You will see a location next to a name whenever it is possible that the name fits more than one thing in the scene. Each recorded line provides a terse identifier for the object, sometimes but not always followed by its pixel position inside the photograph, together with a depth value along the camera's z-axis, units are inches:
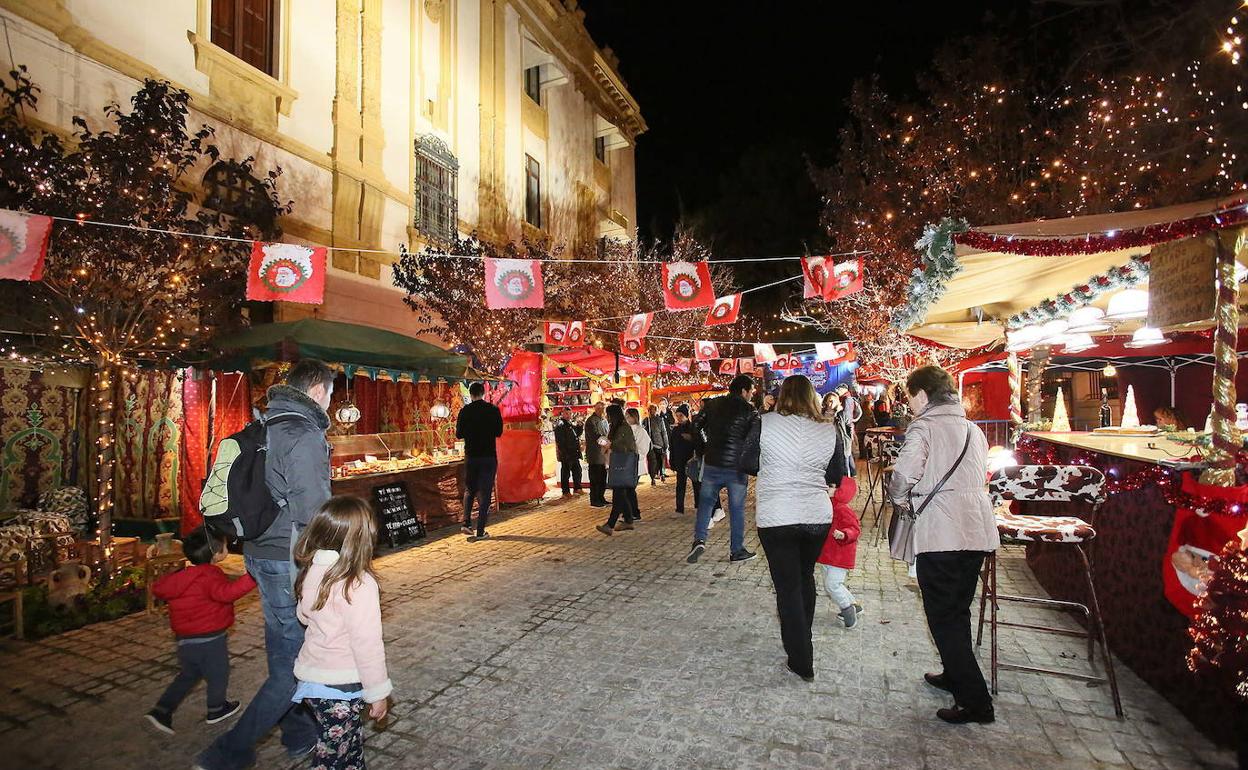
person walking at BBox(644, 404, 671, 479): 587.8
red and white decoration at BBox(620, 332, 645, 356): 691.8
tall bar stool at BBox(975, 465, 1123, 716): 154.8
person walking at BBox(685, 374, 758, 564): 251.8
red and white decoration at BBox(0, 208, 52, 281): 210.5
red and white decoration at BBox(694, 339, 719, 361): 718.5
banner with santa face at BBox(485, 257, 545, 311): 352.8
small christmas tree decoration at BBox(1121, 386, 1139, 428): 333.7
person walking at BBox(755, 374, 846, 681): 160.7
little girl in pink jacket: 102.0
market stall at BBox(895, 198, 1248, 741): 131.5
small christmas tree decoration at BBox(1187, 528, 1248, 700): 110.1
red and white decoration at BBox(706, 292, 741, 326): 508.4
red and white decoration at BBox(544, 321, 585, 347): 556.7
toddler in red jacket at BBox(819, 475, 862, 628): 196.7
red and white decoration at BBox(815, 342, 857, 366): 739.4
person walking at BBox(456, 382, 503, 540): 347.9
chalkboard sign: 336.5
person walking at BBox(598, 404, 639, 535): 371.6
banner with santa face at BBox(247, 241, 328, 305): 294.8
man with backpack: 122.8
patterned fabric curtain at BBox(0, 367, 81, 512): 308.8
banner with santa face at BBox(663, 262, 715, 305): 392.1
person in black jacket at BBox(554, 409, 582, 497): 529.0
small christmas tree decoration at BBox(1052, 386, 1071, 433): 354.3
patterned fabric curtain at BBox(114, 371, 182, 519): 334.6
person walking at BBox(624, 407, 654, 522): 399.5
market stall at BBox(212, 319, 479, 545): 332.5
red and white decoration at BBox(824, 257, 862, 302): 397.1
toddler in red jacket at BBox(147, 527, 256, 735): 139.8
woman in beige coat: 136.8
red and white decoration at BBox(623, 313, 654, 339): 565.6
